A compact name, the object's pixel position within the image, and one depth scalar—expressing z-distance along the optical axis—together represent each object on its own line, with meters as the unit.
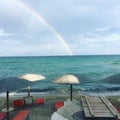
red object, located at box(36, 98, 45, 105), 8.92
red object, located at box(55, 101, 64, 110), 7.73
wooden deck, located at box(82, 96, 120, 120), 4.35
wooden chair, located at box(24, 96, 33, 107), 8.81
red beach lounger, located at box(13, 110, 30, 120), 6.47
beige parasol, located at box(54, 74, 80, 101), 7.70
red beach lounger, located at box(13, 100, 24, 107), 8.53
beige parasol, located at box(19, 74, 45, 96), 8.77
